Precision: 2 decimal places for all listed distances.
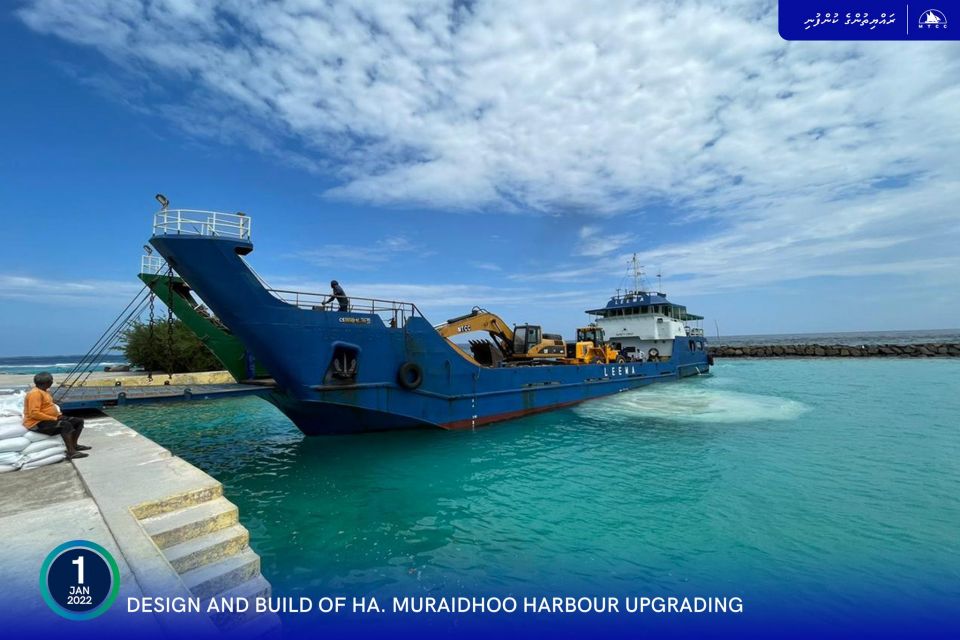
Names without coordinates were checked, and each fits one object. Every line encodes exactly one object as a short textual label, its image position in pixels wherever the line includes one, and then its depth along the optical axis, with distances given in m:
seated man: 5.39
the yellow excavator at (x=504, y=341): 14.59
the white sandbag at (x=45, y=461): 5.14
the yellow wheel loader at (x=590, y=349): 18.73
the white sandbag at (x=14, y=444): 5.09
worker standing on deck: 10.09
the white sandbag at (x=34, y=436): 5.34
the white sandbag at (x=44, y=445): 5.24
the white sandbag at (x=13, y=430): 5.17
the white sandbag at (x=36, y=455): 5.14
